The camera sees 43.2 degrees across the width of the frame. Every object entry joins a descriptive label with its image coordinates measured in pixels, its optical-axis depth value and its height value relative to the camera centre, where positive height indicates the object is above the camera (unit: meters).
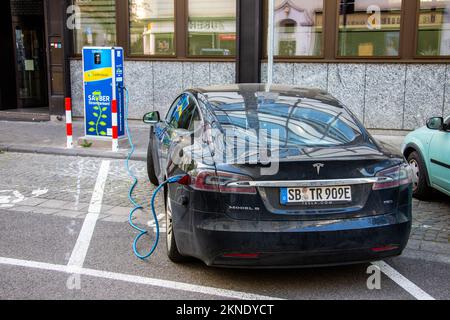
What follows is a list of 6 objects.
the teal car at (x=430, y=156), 6.62 -1.17
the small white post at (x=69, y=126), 10.80 -1.24
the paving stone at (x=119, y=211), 6.73 -1.77
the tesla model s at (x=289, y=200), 4.12 -1.02
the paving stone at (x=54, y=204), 7.02 -1.76
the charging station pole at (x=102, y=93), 10.87 -0.60
